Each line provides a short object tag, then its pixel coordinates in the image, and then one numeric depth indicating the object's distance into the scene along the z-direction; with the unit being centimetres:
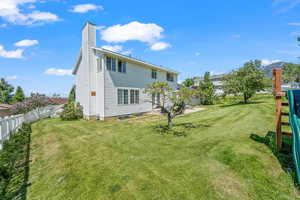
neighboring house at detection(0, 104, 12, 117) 1579
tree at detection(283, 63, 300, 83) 3133
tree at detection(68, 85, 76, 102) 2384
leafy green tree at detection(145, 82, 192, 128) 795
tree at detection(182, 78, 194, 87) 4114
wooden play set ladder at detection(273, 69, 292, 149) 408
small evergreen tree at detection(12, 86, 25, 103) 3169
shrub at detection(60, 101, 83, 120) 1337
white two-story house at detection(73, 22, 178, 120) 1216
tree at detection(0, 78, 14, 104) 3601
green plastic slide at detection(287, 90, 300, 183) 297
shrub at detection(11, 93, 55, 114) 1598
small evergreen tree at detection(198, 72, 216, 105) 2480
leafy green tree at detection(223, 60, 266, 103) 1811
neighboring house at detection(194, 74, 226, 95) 4703
